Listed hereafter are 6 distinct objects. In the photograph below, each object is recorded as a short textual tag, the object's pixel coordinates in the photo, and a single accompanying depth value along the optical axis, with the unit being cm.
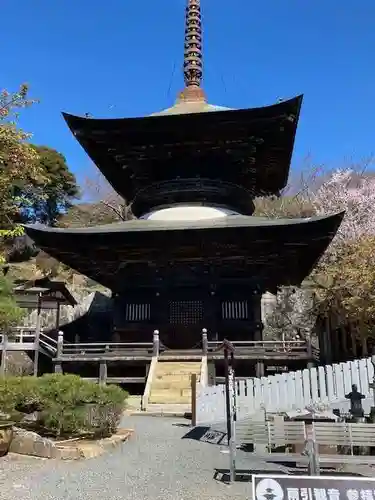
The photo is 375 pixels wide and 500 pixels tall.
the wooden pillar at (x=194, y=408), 1294
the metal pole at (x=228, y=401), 860
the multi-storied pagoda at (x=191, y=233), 1892
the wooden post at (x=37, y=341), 2024
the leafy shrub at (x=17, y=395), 978
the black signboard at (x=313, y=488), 397
